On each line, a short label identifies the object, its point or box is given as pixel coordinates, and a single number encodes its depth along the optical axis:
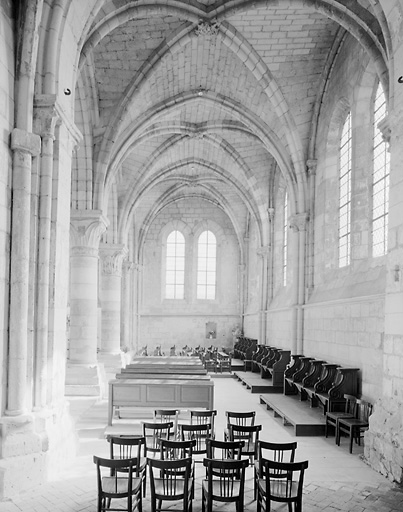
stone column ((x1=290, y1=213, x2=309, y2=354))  17.36
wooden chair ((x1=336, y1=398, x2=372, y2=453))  10.02
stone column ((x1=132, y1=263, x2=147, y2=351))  30.14
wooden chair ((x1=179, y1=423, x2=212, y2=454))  7.95
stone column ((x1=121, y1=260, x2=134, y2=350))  27.31
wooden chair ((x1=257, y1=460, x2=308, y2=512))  5.87
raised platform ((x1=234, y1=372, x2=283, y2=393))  17.55
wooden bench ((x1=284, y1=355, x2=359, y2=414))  11.79
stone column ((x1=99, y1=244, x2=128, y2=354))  22.39
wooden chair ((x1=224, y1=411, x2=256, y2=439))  8.72
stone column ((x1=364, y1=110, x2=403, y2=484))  8.34
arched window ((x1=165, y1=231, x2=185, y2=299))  33.97
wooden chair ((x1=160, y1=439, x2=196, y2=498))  6.68
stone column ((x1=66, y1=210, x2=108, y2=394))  15.97
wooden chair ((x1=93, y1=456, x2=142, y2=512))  5.80
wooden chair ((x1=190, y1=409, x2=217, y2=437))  9.22
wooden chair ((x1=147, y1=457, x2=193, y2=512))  5.84
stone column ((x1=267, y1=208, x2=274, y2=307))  24.22
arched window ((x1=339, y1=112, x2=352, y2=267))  14.61
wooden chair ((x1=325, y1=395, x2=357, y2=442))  10.77
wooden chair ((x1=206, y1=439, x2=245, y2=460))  6.62
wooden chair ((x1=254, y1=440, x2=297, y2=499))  6.38
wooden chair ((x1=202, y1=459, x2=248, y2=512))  6.00
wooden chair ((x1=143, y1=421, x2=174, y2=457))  7.98
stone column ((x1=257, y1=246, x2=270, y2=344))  24.31
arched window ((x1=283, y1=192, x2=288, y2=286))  22.77
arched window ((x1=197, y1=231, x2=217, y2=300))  34.06
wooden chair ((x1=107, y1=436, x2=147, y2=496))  6.61
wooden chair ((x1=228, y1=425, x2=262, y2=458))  7.93
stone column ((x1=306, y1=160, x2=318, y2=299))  17.11
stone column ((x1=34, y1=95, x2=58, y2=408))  8.29
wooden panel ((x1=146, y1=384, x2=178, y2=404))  11.61
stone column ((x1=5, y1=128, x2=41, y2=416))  7.86
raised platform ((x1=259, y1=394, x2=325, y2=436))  11.19
